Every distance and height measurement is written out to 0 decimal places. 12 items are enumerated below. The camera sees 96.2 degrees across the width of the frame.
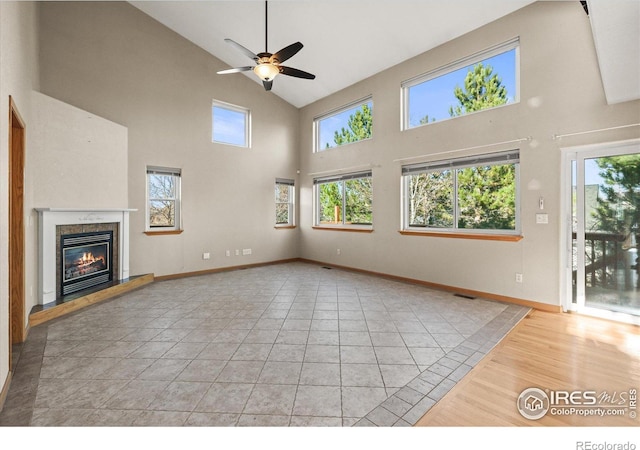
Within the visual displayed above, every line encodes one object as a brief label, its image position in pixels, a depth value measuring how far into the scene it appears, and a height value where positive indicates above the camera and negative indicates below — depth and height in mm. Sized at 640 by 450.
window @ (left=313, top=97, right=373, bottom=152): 5727 +2101
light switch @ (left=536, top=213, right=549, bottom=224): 3518 +48
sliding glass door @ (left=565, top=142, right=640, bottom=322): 3080 -102
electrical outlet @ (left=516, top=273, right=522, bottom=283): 3737 -725
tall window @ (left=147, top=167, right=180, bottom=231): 5066 +436
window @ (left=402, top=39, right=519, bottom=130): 3920 +2056
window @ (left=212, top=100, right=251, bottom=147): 5849 +2074
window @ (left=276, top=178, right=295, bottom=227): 6891 +516
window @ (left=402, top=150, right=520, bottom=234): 3939 +428
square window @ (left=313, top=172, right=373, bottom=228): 5805 +493
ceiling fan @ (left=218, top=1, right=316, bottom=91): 3099 +1812
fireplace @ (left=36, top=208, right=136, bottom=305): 3434 -377
